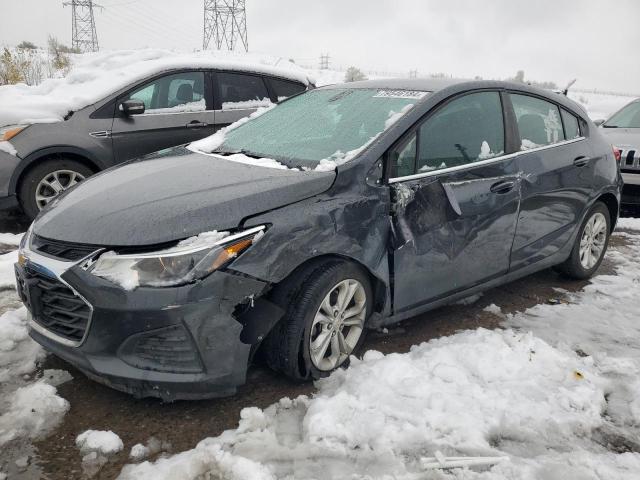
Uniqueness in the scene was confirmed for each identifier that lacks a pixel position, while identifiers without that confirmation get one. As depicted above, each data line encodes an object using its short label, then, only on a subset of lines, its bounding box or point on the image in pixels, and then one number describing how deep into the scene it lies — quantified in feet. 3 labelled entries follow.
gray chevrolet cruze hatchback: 7.39
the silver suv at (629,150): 21.79
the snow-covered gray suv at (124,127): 16.43
